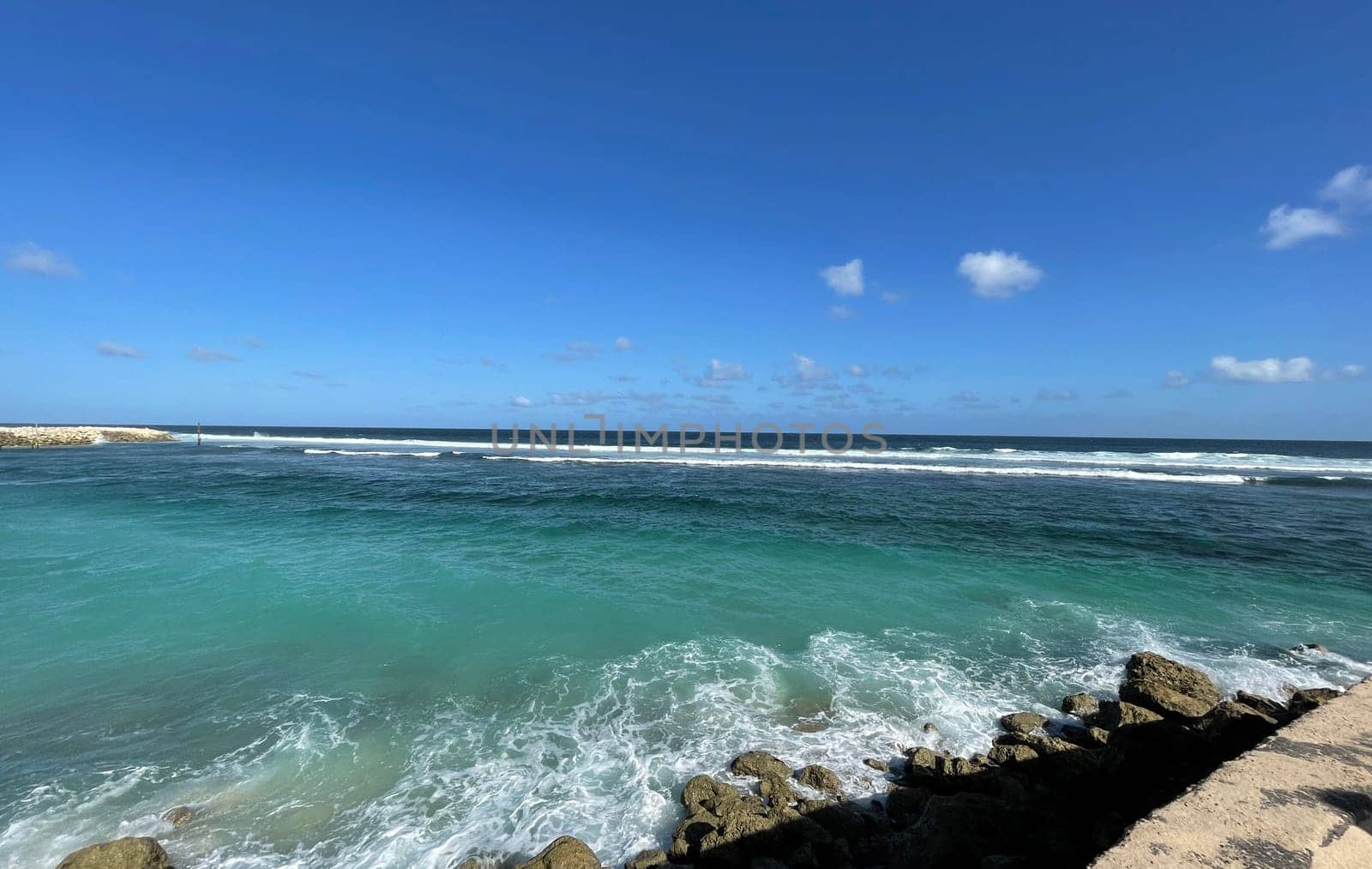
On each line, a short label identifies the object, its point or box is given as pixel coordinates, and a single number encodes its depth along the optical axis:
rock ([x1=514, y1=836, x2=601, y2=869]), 4.41
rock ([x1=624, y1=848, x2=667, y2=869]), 4.53
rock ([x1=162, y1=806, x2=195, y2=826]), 4.96
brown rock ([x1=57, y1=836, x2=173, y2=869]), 4.25
